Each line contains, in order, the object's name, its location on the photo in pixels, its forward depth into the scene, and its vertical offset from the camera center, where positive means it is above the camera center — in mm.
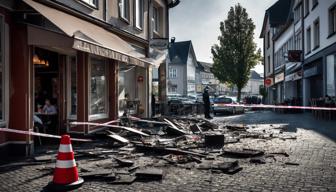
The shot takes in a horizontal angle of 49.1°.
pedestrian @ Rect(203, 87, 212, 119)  23109 -294
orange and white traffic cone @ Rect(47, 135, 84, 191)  5680 -1123
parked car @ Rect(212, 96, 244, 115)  29266 -696
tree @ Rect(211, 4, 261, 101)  51281 +6849
